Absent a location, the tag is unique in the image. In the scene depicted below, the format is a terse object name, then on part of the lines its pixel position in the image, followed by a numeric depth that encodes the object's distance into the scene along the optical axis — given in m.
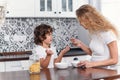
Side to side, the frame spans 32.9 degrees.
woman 1.84
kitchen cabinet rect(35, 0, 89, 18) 3.32
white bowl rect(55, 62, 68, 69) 1.88
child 2.10
